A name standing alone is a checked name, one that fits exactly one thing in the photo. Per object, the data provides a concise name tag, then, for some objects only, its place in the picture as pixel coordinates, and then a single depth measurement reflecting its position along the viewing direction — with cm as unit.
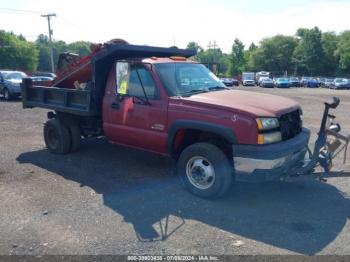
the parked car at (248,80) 5505
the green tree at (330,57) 8381
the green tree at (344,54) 7575
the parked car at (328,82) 5074
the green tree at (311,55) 8544
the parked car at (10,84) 1936
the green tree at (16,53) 7906
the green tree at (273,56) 9575
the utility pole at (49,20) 5328
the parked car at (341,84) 4831
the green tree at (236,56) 10294
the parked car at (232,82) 4932
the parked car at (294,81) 5273
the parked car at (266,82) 5062
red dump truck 475
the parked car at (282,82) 4968
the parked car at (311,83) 5291
